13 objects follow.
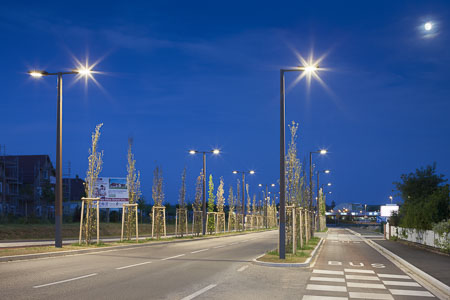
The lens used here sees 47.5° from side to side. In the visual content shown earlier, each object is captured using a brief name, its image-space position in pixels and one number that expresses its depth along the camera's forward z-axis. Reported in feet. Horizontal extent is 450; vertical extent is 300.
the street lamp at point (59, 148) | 76.23
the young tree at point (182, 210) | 133.28
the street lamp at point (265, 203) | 257.55
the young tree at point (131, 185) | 106.83
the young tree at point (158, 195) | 119.65
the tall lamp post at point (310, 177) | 137.80
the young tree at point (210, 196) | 172.06
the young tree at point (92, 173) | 91.02
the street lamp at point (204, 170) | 141.98
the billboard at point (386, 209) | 243.40
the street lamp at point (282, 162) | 65.23
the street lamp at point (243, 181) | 202.20
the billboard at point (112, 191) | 193.26
